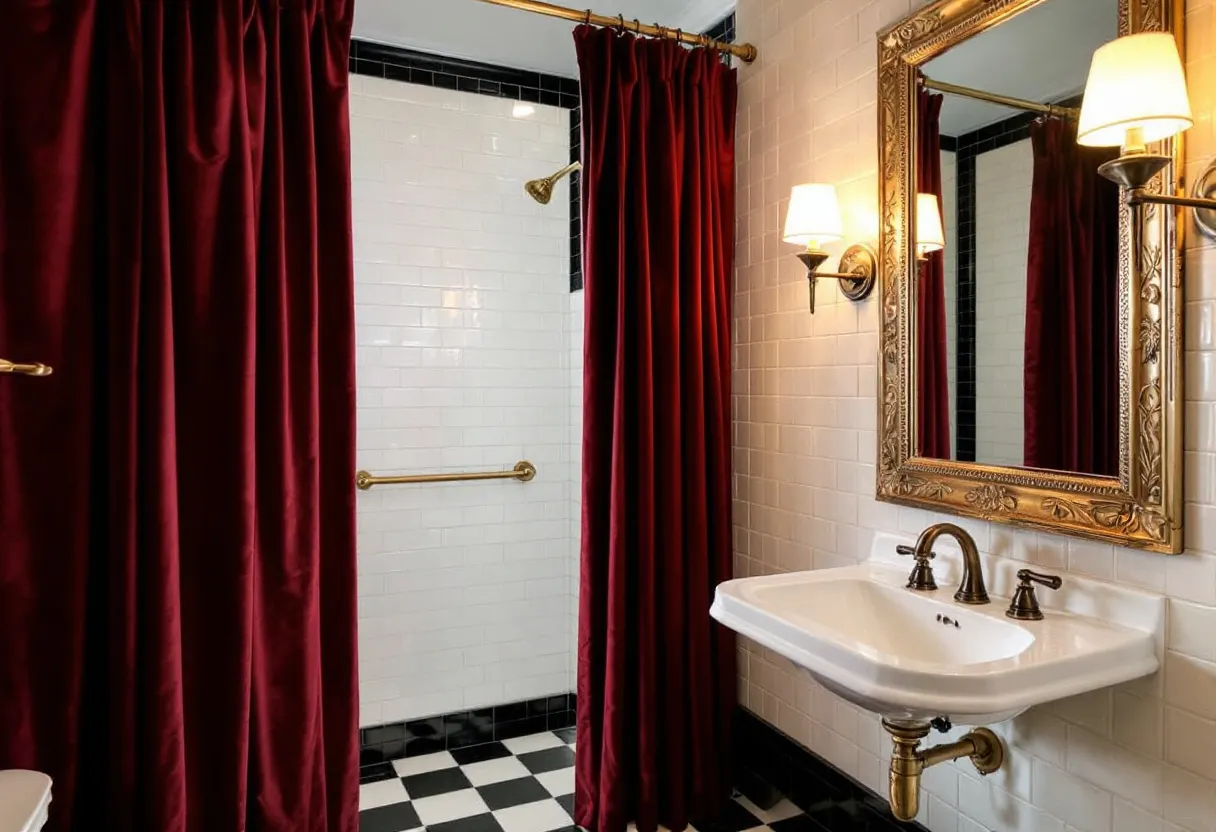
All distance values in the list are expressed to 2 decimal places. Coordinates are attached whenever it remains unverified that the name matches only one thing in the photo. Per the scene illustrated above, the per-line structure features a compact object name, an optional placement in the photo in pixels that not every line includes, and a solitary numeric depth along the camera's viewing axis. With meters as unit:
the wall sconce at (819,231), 2.03
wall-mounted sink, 1.30
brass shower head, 2.99
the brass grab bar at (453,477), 2.80
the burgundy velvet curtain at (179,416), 1.80
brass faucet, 1.68
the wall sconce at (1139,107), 1.23
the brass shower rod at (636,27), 2.23
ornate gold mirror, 1.42
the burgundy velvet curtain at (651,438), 2.30
